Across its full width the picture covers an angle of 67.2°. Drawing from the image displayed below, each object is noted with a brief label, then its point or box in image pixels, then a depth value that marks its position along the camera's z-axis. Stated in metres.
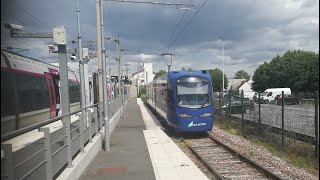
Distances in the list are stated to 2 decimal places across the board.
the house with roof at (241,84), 70.60
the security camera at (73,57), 9.95
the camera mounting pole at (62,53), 6.01
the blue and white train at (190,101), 10.76
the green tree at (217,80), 69.33
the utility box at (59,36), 6.00
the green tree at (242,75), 102.27
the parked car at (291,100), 8.06
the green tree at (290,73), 37.70
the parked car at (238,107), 11.74
